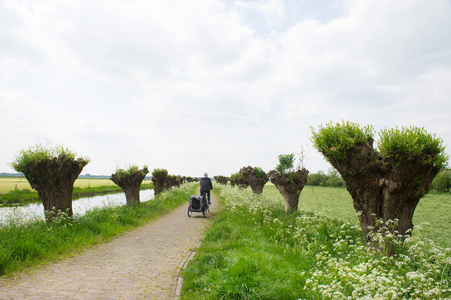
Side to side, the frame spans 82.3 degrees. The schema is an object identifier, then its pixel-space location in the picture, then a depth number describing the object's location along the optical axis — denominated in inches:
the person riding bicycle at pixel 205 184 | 652.1
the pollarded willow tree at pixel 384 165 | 226.4
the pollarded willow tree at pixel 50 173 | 378.6
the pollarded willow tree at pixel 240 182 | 1222.8
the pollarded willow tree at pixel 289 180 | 529.0
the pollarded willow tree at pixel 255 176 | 862.5
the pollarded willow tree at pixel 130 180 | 670.5
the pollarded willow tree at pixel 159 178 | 1056.2
